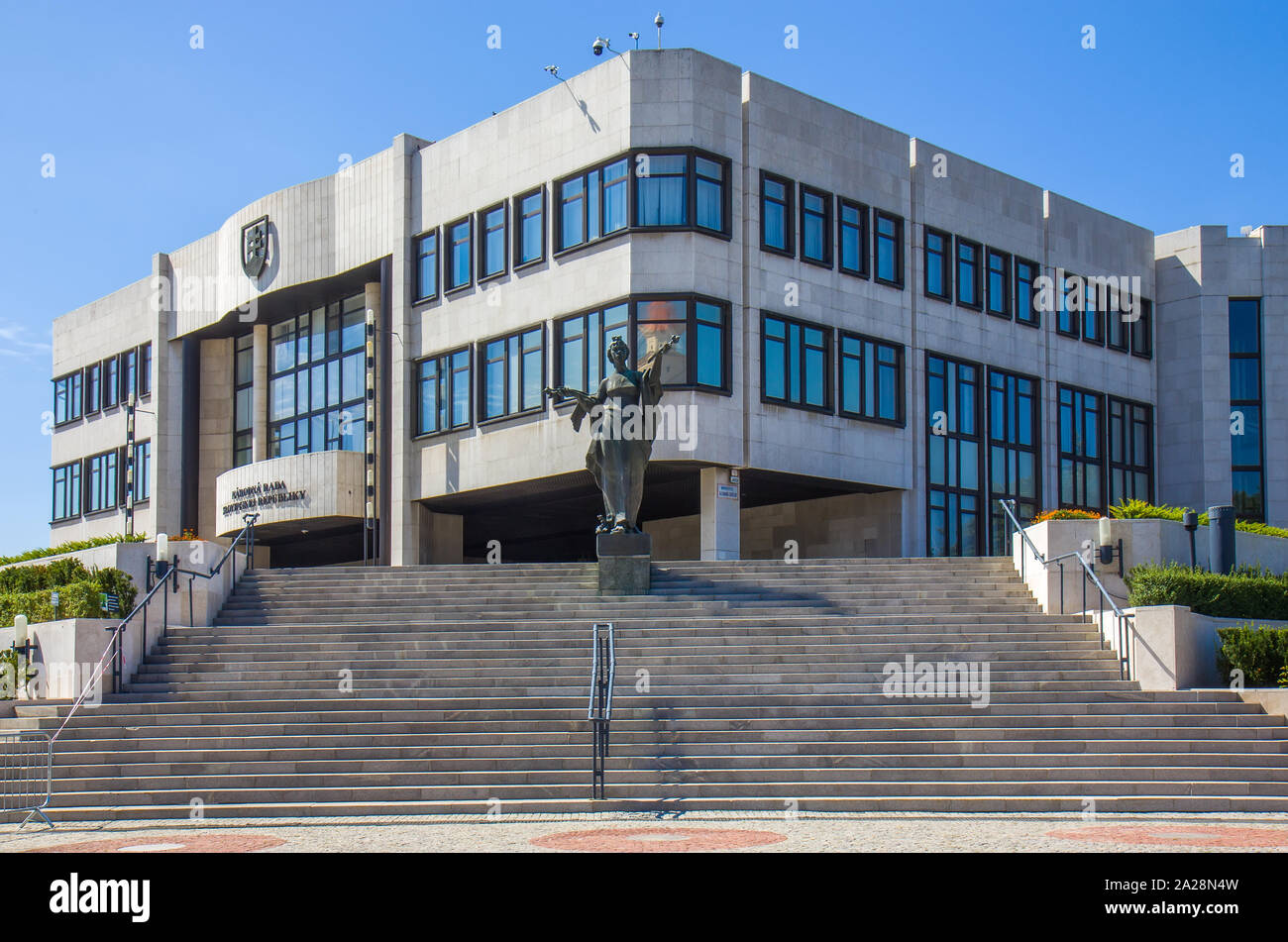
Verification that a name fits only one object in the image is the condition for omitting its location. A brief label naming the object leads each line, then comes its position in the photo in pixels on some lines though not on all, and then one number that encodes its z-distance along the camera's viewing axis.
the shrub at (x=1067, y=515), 24.17
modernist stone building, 30.78
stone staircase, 15.13
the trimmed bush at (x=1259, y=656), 18.33
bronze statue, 23.06
